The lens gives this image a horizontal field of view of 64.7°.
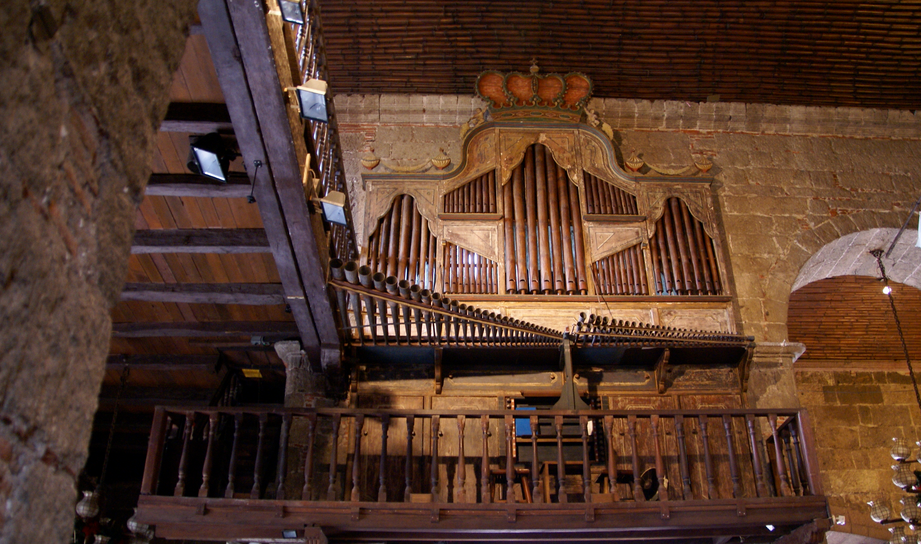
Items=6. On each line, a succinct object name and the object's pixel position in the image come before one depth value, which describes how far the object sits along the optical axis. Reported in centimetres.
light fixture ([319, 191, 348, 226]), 579
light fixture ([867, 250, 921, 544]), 709
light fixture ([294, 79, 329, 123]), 496
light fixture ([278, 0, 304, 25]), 456
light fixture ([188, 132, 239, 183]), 504
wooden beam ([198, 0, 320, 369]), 445
